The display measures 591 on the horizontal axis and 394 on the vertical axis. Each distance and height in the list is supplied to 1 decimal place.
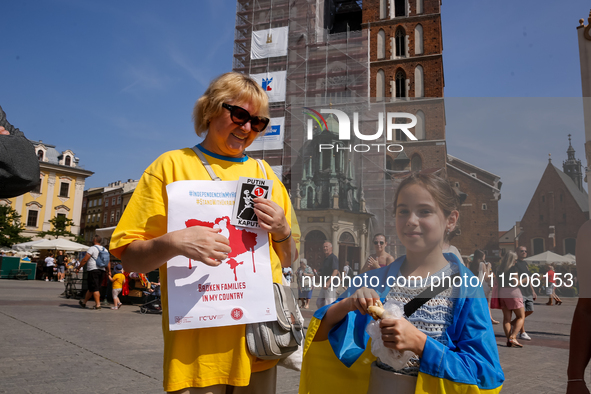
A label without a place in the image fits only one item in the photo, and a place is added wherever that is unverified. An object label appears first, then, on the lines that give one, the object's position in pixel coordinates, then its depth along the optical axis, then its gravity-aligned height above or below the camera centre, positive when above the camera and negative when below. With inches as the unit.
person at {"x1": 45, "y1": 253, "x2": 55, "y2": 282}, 951.9 -10.7
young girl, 55.1 -7.8
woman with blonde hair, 53.1 +4.3
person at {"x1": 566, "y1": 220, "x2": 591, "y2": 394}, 58.8 -8.2
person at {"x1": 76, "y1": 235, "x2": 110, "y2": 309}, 388.8 -10.7
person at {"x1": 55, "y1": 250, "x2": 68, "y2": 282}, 957.8 -8.0
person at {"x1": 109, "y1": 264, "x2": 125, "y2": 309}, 401.7 -20.0
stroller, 382.0 -33.3
